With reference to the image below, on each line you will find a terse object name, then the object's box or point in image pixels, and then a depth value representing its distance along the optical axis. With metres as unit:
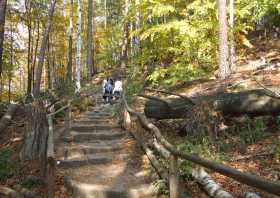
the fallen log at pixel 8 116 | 10.90
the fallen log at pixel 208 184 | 6.35
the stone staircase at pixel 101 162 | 7.22
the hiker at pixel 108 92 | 20.68
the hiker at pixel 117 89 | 20.89
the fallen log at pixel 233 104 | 9.73
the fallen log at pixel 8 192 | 7.14
